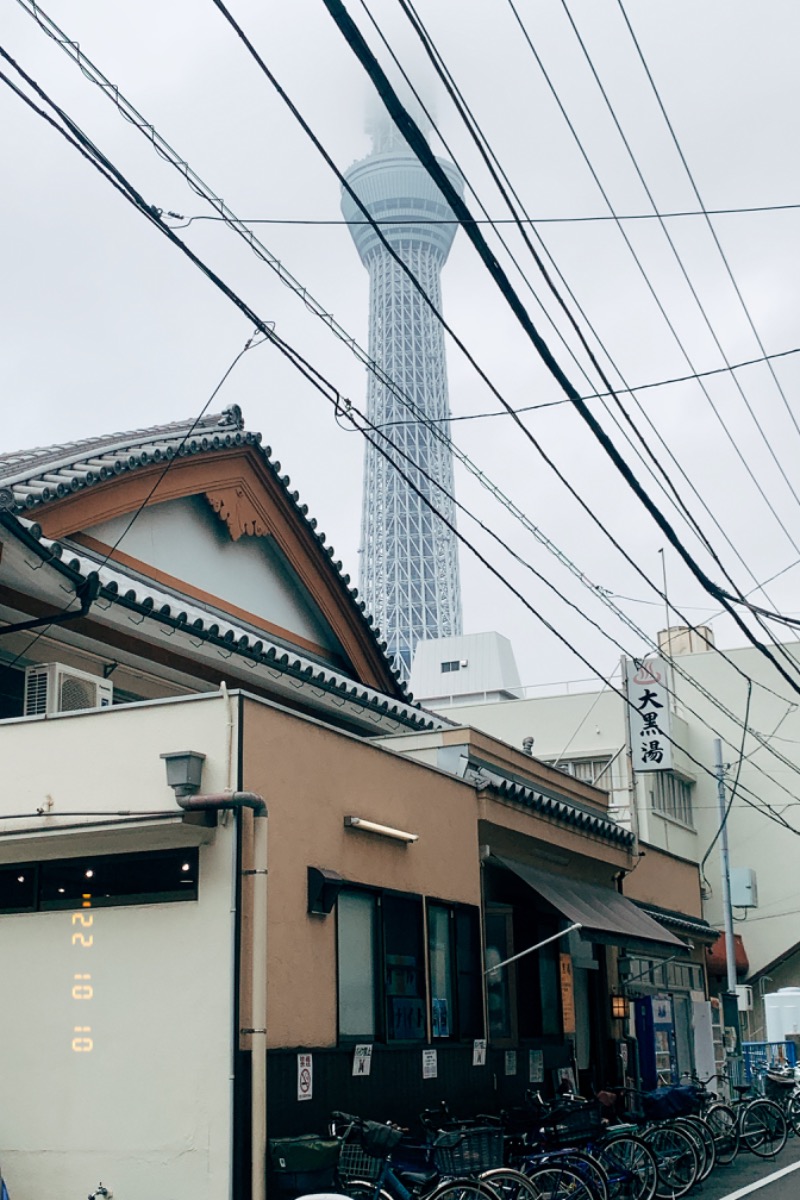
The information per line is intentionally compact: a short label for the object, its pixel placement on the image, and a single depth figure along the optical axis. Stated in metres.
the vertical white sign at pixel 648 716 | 26.61
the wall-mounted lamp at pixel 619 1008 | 20.45
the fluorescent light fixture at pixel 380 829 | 12.35
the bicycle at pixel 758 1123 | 18.10
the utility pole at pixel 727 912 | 28.65
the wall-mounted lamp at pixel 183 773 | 10.74
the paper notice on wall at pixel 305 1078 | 11.01
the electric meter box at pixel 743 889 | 39.09
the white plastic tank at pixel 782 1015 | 33.91
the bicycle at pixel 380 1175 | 10.32
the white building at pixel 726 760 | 41.00
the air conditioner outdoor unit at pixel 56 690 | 12.96
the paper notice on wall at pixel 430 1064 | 13.32
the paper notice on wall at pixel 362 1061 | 11.99
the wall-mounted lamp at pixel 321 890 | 11.57
